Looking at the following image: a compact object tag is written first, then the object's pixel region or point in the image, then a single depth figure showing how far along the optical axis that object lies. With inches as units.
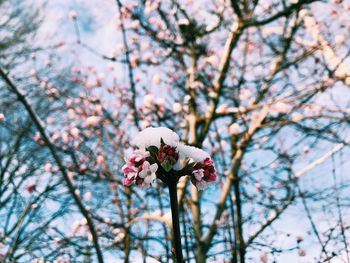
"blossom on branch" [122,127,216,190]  13.4
